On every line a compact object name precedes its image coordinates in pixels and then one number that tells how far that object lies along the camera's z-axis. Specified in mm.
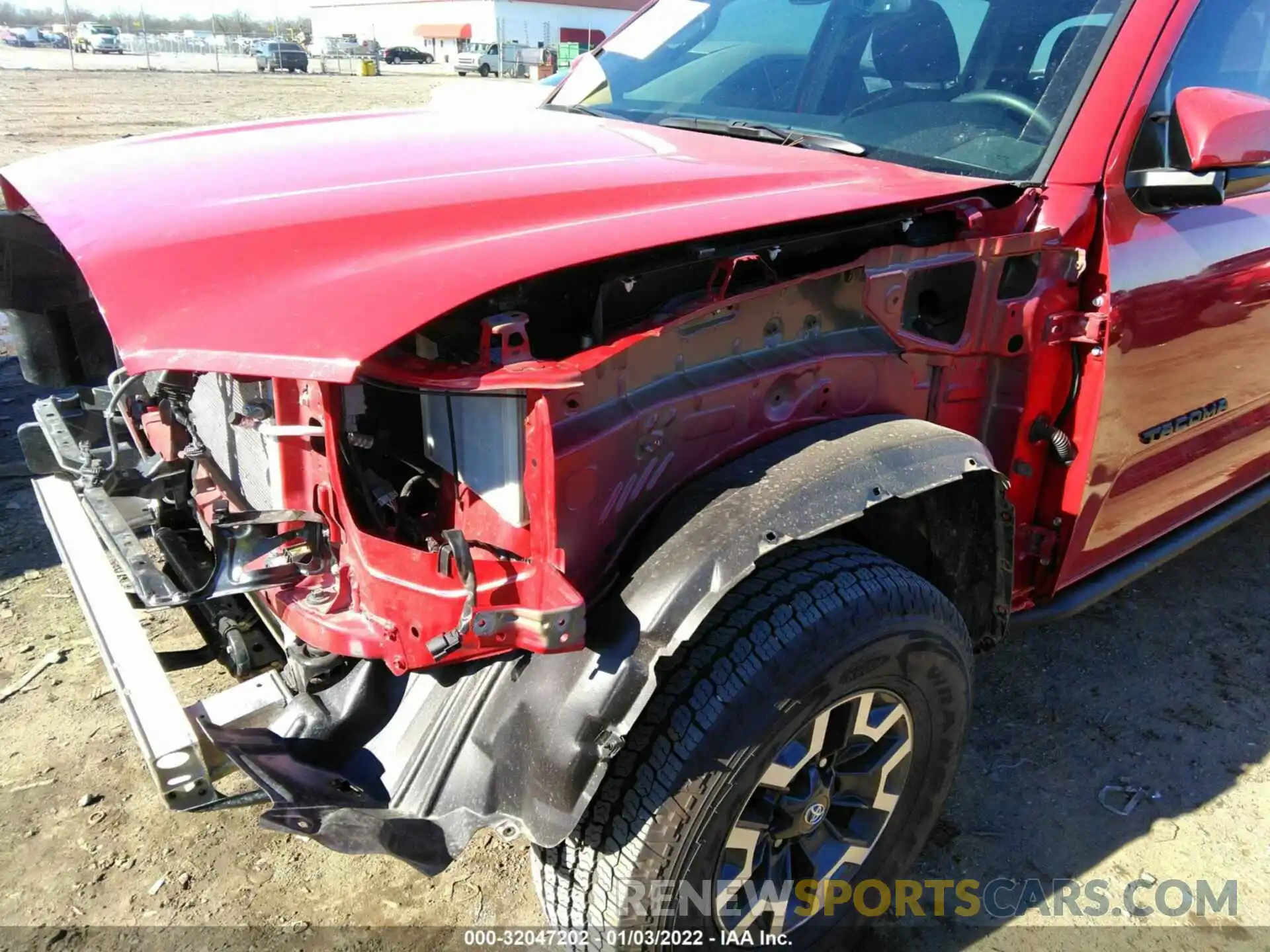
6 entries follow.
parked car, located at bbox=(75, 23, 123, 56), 47688
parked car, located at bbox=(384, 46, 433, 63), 50438
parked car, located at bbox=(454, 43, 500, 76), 42281
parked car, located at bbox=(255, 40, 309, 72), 38188
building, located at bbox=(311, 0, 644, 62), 50000
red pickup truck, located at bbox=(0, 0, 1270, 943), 1600
